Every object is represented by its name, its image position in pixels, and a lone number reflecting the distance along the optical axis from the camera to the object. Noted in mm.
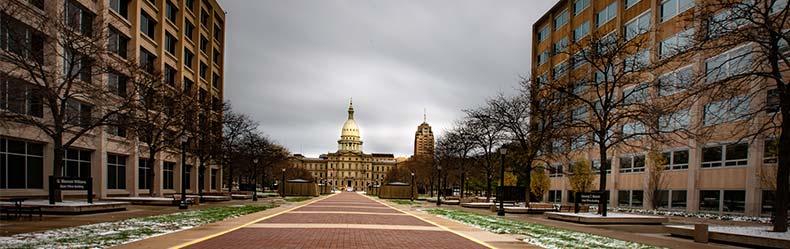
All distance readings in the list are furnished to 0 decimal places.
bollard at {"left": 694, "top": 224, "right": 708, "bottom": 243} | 16344
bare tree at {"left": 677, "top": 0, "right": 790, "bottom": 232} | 15922
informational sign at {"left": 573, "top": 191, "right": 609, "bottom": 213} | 26688
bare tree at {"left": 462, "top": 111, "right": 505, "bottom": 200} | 39562
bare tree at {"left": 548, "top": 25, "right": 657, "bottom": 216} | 25062
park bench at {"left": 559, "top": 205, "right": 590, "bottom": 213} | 32125
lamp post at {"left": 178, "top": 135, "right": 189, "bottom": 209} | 30272
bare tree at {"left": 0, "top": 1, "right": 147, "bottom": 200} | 22766
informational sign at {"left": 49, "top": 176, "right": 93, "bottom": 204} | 23047
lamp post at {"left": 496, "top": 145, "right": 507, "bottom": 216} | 29516
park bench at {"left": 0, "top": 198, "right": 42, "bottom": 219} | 19142
